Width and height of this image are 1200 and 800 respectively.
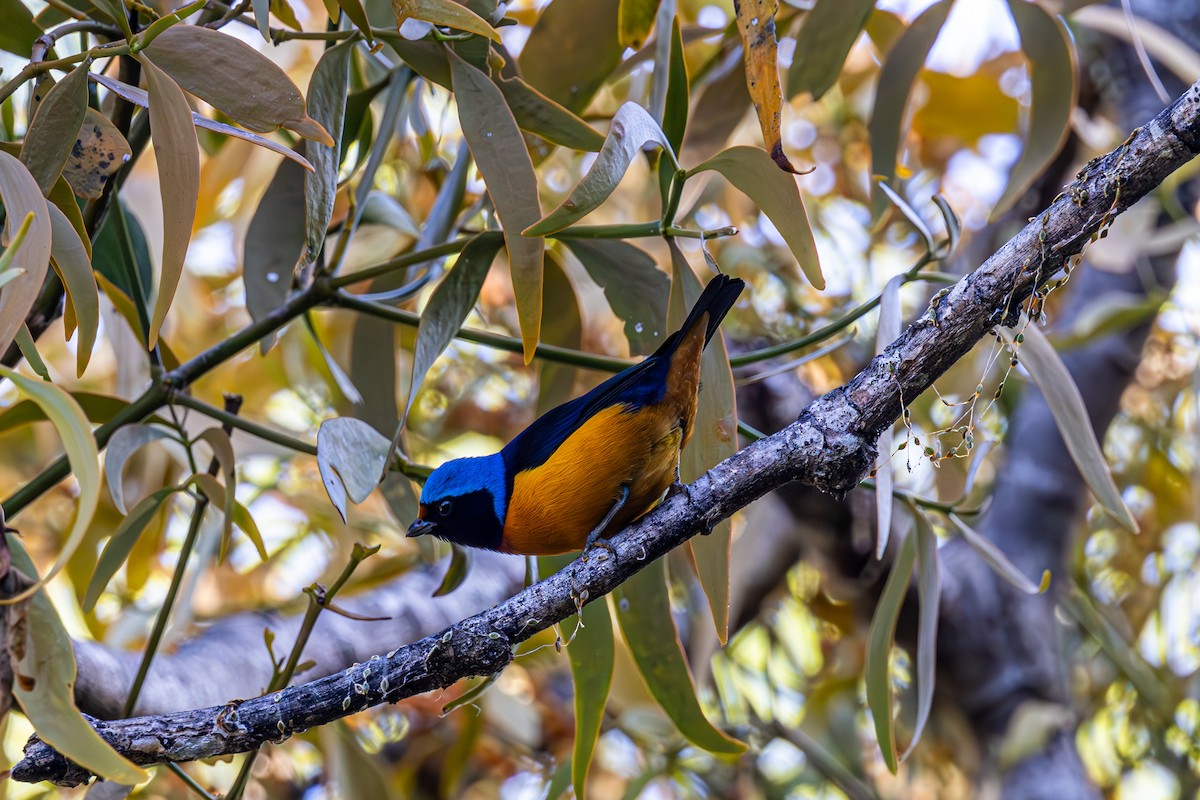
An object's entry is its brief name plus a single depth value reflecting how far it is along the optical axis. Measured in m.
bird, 3.74
